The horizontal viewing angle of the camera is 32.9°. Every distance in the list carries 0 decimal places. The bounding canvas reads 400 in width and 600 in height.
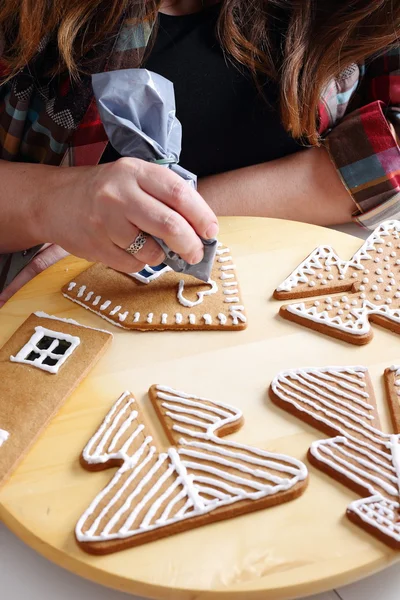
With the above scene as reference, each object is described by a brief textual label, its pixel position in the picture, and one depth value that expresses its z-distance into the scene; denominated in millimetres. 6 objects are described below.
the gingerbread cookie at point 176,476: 705
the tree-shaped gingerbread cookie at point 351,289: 959
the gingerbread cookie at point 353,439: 712
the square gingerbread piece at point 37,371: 814
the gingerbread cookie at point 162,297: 977
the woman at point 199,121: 946
